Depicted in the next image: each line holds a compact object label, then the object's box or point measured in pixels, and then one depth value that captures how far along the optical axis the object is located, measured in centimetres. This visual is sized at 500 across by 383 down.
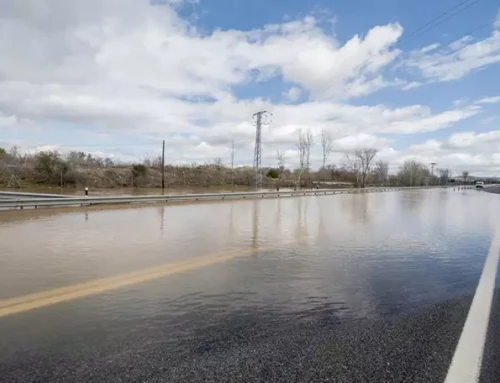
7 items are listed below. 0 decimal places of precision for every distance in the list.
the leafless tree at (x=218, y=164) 10036
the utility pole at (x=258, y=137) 6034
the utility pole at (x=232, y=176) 8771
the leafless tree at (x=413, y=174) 12942
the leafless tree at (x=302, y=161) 8904
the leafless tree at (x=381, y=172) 12756
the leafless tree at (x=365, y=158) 10475
